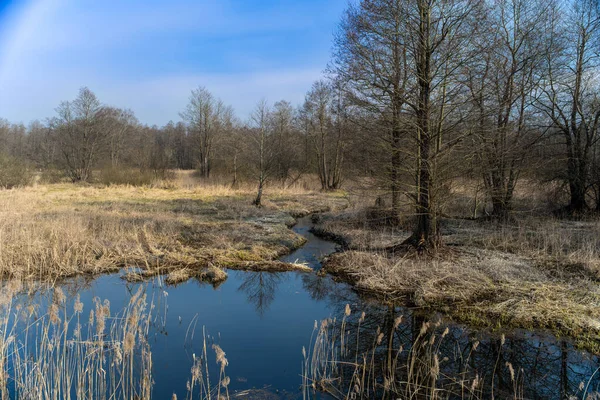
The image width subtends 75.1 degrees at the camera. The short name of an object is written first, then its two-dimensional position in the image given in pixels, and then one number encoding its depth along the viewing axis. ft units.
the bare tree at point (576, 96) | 49.03
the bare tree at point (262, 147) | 61.72
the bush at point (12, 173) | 75.41
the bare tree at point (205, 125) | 118.01
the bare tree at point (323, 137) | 96.53
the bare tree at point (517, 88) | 40.65
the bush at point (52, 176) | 94.91
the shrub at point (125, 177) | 89.35
